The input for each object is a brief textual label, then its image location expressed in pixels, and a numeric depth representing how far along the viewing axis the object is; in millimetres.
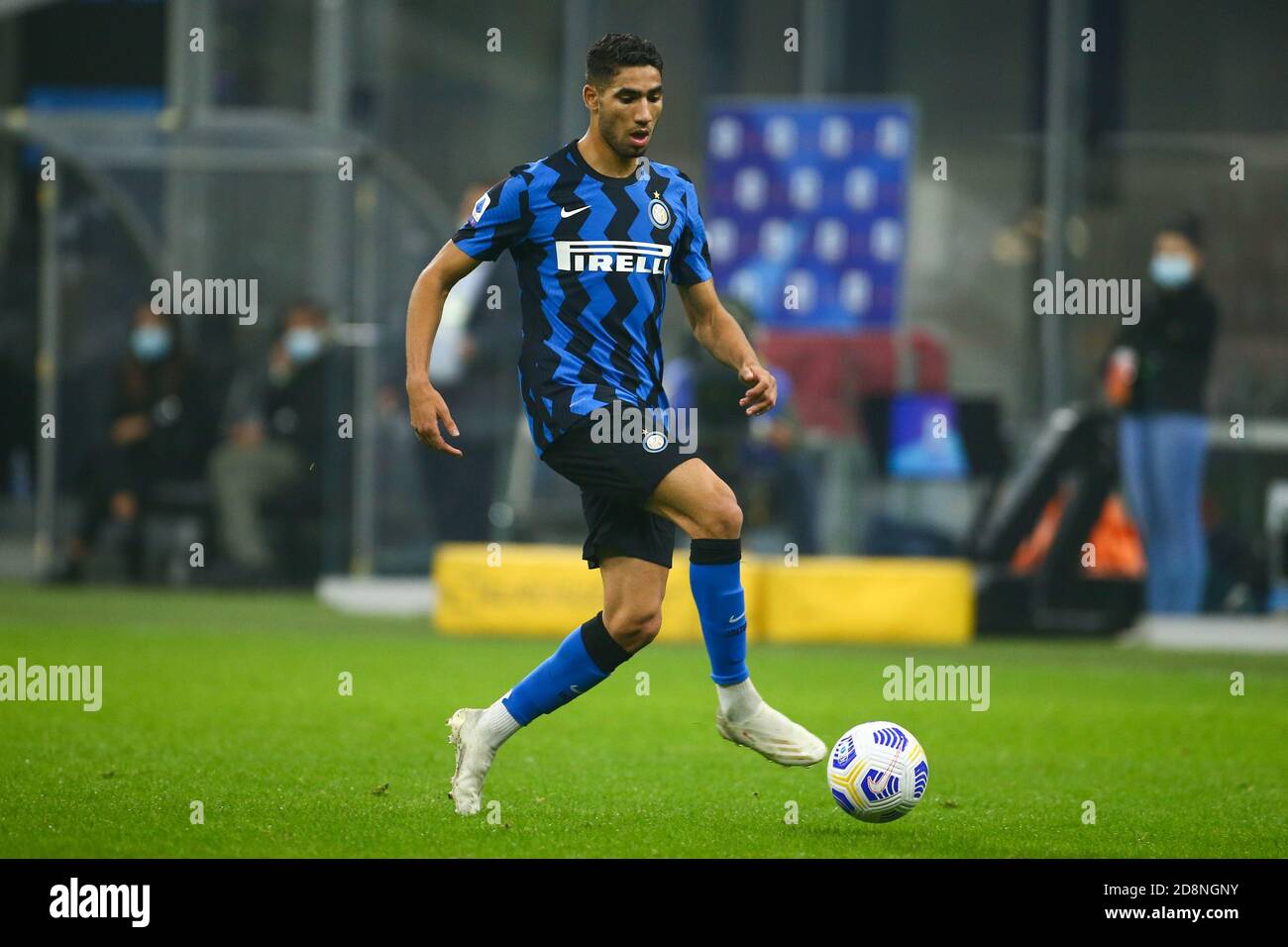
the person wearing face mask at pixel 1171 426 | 13047
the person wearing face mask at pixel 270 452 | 15273
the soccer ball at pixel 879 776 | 5750
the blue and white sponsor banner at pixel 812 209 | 15039
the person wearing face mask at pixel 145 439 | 15430
